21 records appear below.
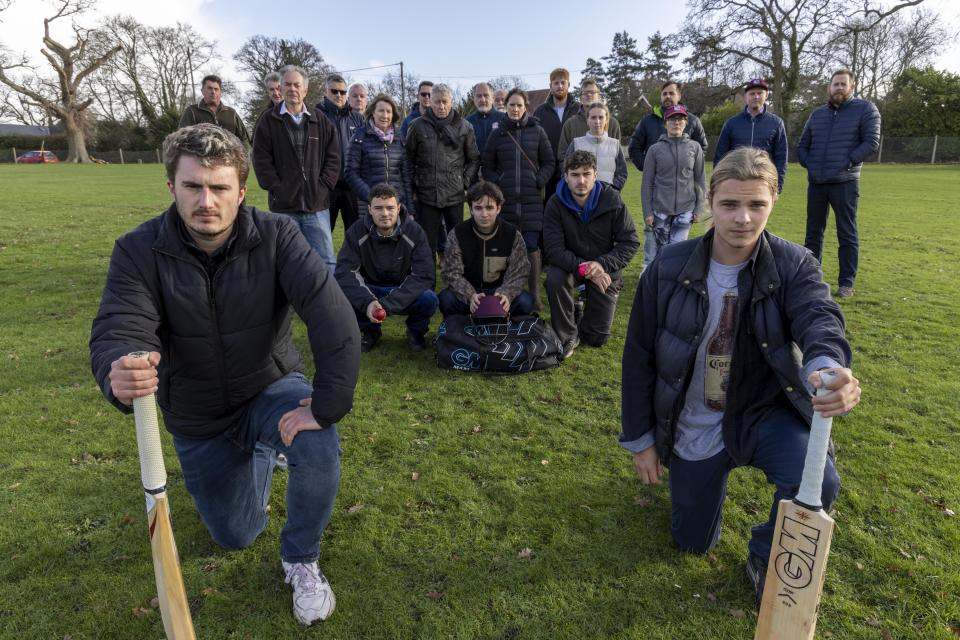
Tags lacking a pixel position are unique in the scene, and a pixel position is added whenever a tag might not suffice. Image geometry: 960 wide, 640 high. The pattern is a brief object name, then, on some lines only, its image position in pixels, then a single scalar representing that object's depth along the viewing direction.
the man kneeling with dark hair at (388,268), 5.25
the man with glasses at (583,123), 7.09
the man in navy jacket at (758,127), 7.11
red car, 45.06
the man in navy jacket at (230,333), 2.29
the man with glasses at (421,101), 8.67
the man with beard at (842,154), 6.64
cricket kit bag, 4.89
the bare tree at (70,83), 42.81
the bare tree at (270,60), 50.47
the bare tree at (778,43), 33.97
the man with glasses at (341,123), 7.15
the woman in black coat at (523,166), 6.54
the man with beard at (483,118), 7.62
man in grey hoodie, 6.41
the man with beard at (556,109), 7.34
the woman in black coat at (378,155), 6.51
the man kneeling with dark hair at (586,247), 5.38
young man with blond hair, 2.38
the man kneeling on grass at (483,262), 5.33
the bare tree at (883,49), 41.44
